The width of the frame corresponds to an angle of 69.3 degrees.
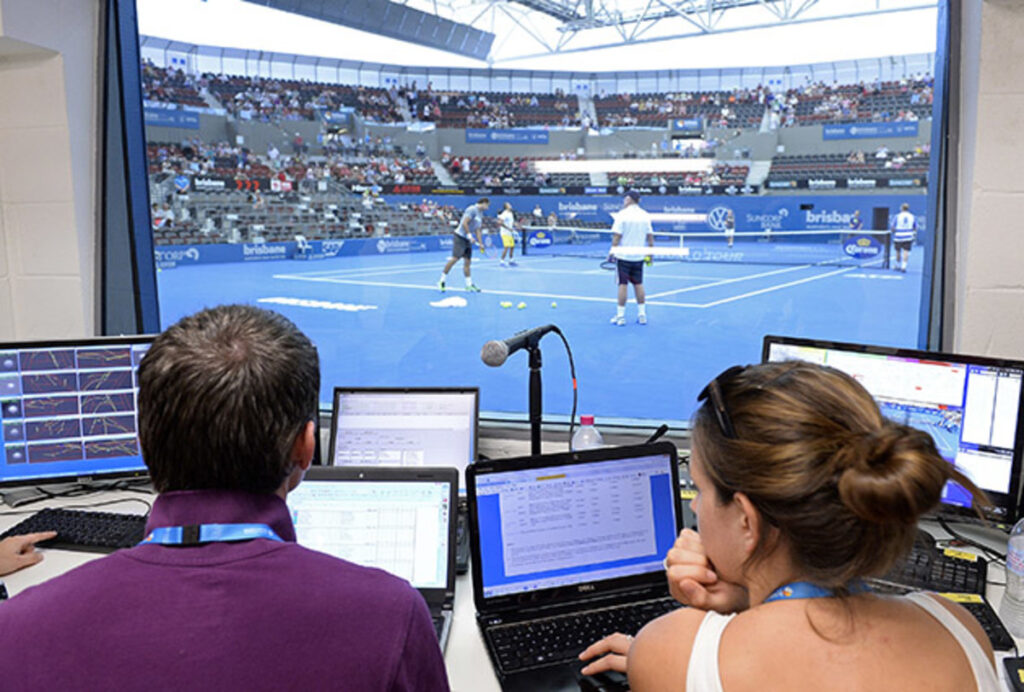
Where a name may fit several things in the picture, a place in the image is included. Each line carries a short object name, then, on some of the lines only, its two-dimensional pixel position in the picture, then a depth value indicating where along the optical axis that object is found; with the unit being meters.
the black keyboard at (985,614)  1.38
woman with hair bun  0.81
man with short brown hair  0.70
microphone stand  1.98
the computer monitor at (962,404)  1.72
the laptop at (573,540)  1.51
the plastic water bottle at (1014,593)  1.47
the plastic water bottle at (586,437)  2.26
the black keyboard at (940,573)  1.60
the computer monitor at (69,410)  2.10
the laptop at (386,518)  1.58
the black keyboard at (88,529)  1.87
